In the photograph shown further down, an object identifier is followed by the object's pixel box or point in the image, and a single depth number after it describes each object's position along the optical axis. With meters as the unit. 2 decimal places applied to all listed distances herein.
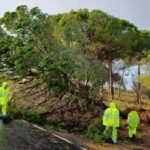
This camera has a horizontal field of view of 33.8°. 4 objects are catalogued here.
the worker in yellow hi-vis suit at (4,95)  12.12
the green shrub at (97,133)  11.27
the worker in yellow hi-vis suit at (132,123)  12.92
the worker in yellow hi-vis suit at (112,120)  11.21
